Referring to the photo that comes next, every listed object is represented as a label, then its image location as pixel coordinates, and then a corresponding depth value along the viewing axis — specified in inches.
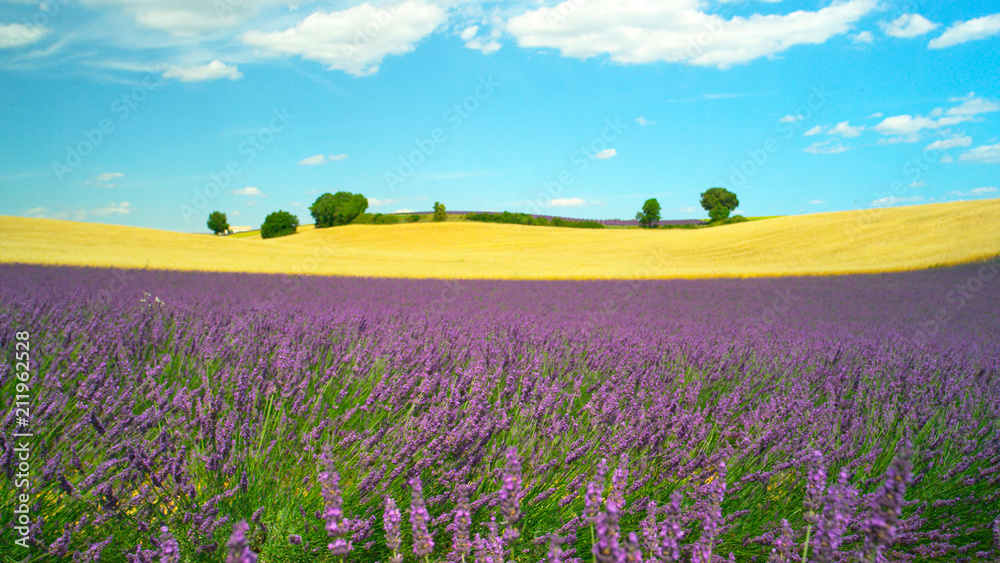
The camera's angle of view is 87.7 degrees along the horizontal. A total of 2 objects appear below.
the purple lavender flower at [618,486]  44.2
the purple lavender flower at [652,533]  46.9
